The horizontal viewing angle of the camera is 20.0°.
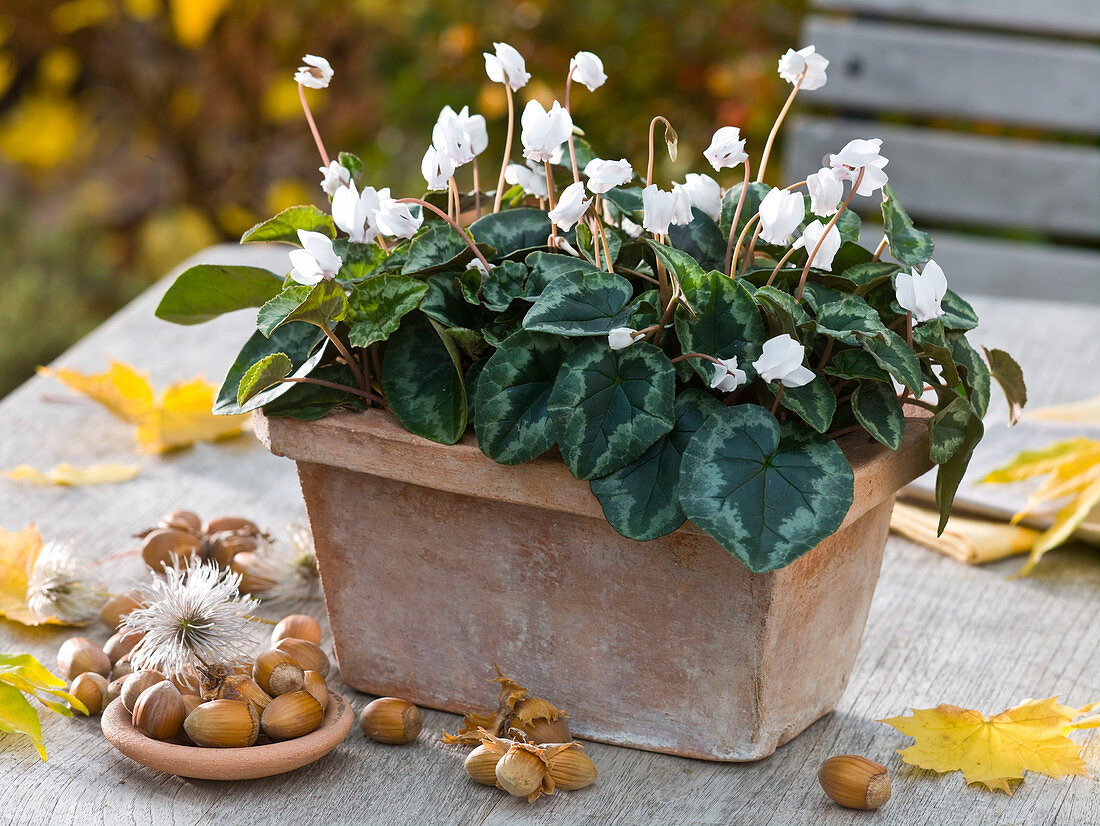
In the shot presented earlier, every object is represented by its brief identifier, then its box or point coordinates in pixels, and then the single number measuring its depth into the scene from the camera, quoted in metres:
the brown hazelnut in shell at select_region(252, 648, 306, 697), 1.03
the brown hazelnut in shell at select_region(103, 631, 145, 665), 1.08
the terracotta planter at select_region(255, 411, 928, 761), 1.01
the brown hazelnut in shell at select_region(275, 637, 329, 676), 1.06
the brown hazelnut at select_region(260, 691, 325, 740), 1.02
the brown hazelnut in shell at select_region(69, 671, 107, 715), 1.05
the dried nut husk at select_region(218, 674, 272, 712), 1.02
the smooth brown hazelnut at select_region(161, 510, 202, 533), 1.17
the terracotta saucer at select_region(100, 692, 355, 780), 1.01
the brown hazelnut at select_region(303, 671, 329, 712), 1.03
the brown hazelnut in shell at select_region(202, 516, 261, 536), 1.17
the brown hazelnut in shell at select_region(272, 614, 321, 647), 1.09
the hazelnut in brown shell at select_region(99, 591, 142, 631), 1.11
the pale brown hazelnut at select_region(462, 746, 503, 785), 1.01
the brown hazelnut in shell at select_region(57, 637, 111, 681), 1.07
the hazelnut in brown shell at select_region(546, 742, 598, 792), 1.01
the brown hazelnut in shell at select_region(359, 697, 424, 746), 1.04
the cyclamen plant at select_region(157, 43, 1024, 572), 0.98
